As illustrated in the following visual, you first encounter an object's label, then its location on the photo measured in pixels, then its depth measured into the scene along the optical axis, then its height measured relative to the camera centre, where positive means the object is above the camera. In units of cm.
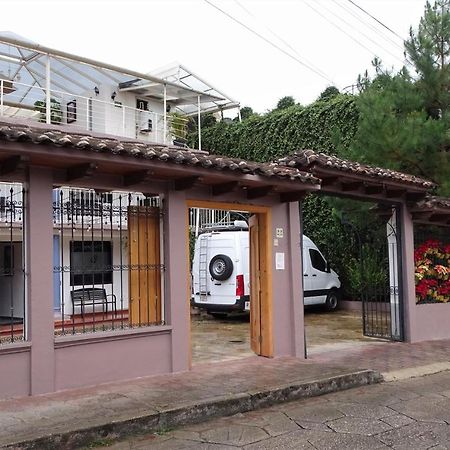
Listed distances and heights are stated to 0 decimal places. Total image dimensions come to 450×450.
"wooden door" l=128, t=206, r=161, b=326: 750 -6
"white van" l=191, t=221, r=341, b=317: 1352 -29
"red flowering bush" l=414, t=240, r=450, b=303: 1158 -40
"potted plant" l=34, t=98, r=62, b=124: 1648 +480
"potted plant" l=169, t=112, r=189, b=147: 1933 +489
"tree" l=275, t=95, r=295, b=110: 3026 +873
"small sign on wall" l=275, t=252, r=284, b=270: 892 -6
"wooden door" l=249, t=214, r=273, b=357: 880 -47
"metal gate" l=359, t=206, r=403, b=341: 1116 -69
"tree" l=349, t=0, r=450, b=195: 1136 +303
